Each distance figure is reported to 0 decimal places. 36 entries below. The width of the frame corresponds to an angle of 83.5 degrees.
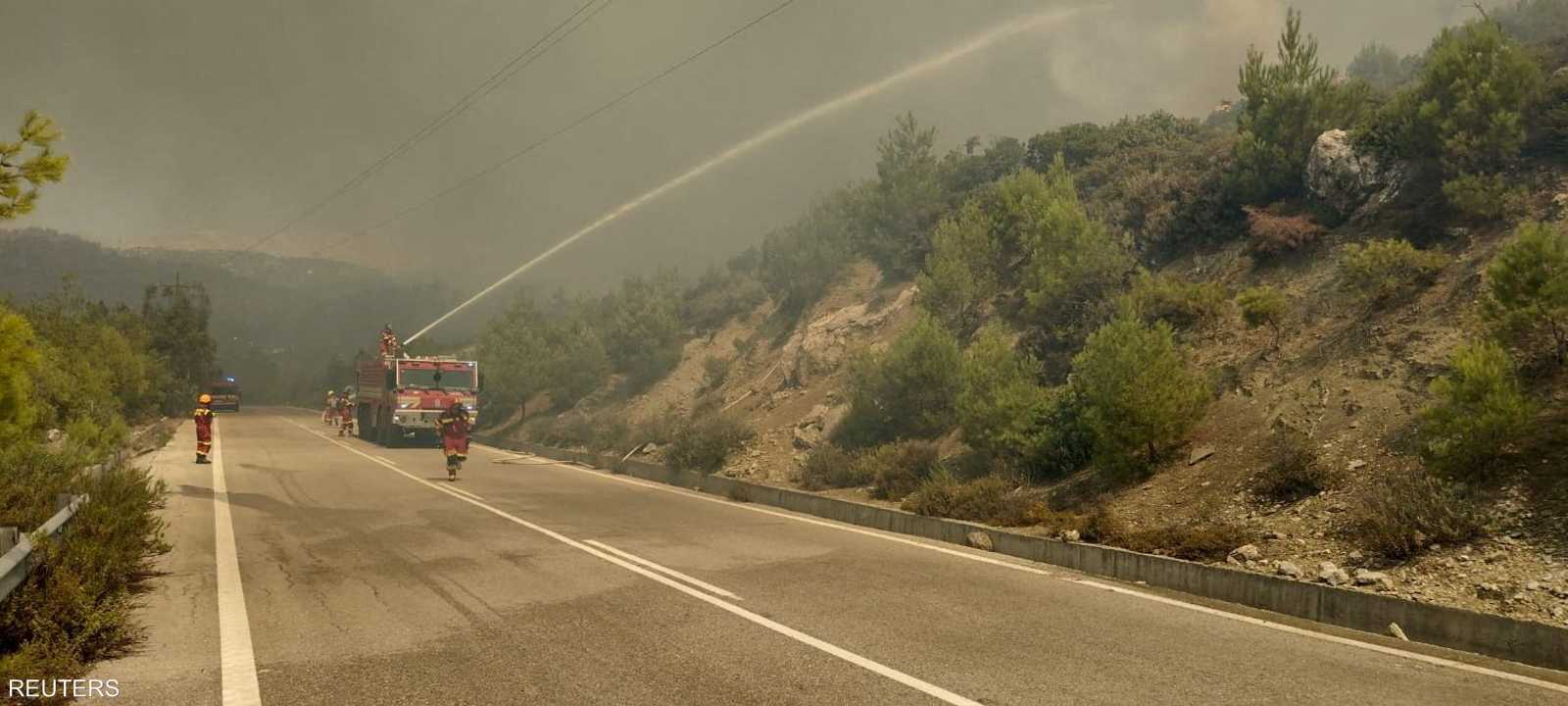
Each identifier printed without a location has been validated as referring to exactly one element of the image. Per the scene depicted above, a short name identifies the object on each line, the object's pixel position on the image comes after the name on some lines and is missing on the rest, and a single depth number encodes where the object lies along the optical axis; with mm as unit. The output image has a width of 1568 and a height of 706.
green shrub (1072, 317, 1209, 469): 12906
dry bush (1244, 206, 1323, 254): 18422
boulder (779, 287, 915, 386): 30594
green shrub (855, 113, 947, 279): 37344
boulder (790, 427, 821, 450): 23094
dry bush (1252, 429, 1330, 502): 10648
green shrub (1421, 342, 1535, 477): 9086
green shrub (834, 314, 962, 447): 20469
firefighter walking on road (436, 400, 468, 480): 19797
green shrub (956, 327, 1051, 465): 15748
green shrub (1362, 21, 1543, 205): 16266
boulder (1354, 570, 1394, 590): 7992
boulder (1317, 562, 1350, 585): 8242
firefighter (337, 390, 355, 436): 38438
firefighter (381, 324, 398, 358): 32875
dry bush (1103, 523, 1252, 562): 9742
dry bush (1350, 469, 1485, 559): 8453
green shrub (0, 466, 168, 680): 5477
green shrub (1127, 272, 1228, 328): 17797
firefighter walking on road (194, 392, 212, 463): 21656
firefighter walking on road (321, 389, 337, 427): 47462
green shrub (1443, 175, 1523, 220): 15266
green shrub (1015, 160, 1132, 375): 19922
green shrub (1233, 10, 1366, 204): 20594
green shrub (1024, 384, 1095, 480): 14516
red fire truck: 30297
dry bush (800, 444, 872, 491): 18344
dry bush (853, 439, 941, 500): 16612
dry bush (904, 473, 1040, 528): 12797
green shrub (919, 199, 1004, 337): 26234
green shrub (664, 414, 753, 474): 22938
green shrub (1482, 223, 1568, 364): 10242
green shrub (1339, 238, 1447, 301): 14500
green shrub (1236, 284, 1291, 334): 15406
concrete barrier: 6625
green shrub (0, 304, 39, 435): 6660
